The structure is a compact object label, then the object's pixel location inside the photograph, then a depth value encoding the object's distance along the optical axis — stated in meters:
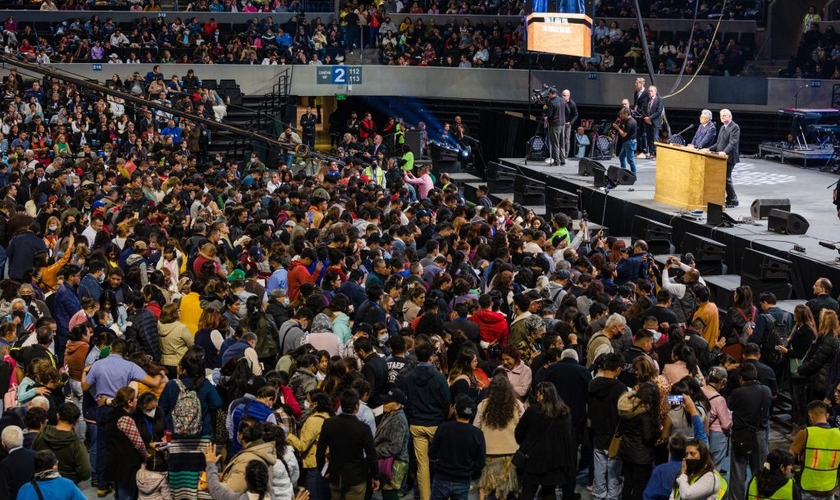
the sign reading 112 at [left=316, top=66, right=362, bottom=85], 30.53
